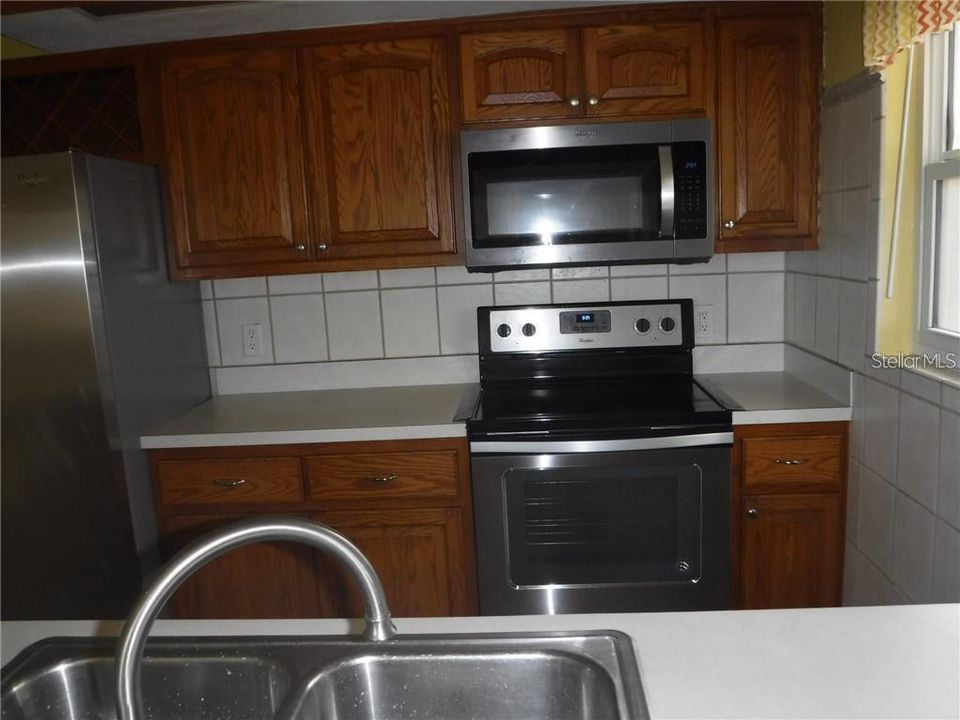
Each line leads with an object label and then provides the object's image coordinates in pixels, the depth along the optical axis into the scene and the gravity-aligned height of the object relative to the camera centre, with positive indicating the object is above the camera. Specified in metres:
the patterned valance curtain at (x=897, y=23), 1.49 +0.44
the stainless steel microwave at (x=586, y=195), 2.13 +0.15
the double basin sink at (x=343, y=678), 0.87 -0.50
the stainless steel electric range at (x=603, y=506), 2.02 -0.71
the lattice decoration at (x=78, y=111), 2.30 +0.50
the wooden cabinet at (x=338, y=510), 2.11 -0.72
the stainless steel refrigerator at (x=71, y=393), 1.94 -0.33
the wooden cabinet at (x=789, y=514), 2.04 -0.77
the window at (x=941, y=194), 1.64 +0.08
